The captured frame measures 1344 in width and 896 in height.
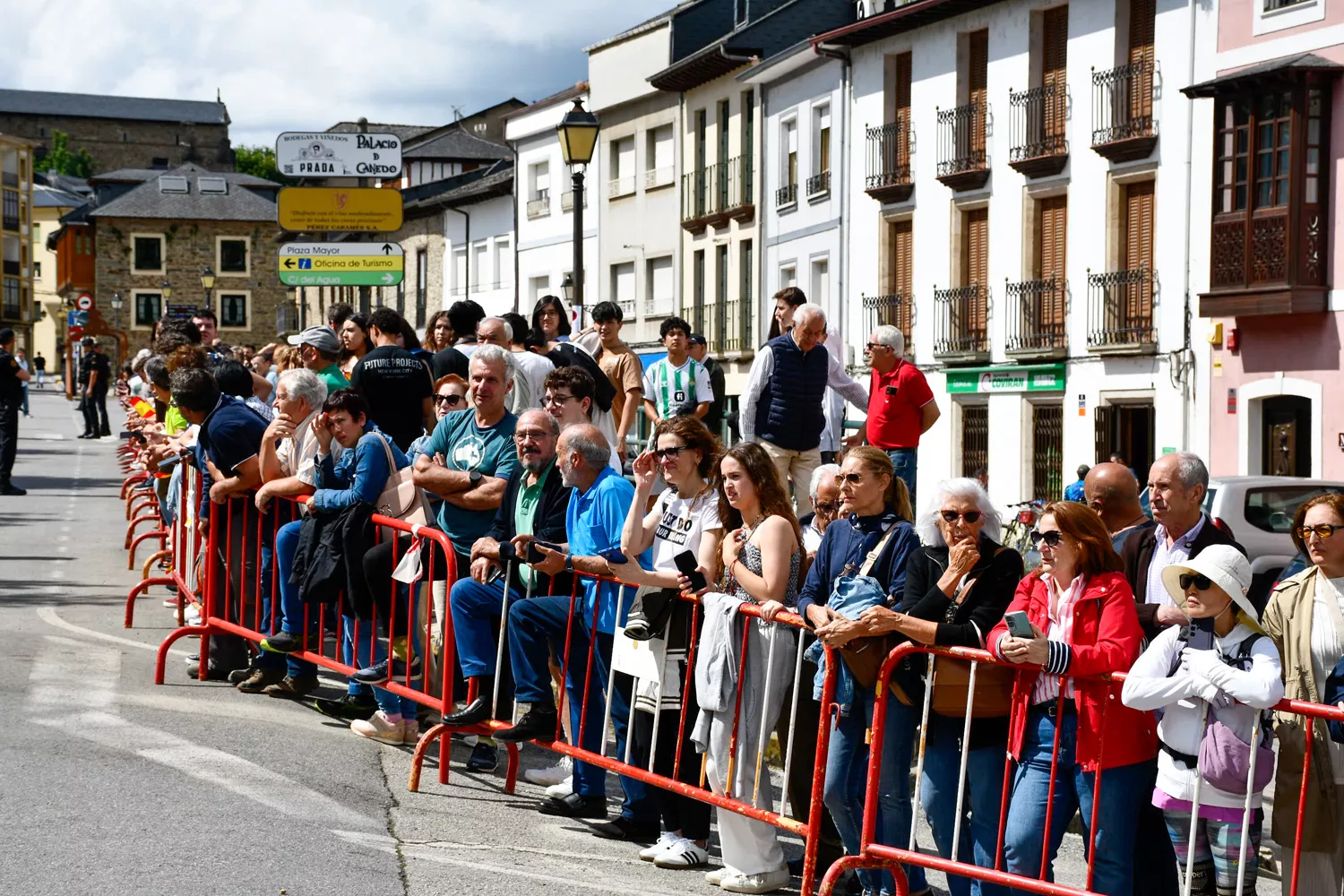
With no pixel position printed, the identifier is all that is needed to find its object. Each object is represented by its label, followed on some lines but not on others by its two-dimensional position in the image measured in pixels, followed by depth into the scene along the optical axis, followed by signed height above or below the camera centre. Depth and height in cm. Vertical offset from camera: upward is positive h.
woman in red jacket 570 -98
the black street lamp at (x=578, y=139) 1841 +268
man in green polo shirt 806 -73
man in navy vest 1165 +7
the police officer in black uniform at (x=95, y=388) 3347 +29
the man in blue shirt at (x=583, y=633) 765 -99
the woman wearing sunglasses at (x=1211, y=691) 545 -85
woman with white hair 607 -73
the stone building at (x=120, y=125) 15812 +2424
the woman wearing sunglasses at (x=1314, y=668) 555 -91
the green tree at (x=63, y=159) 15350 +2069
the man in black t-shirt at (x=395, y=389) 1115 +8
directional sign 1898 +145
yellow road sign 1895 +203
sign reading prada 1856 +254
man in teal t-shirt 870 -29
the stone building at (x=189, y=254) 10150 +836
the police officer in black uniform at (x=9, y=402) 2233 +0
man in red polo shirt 1205 +0
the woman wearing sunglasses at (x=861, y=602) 637 -71
